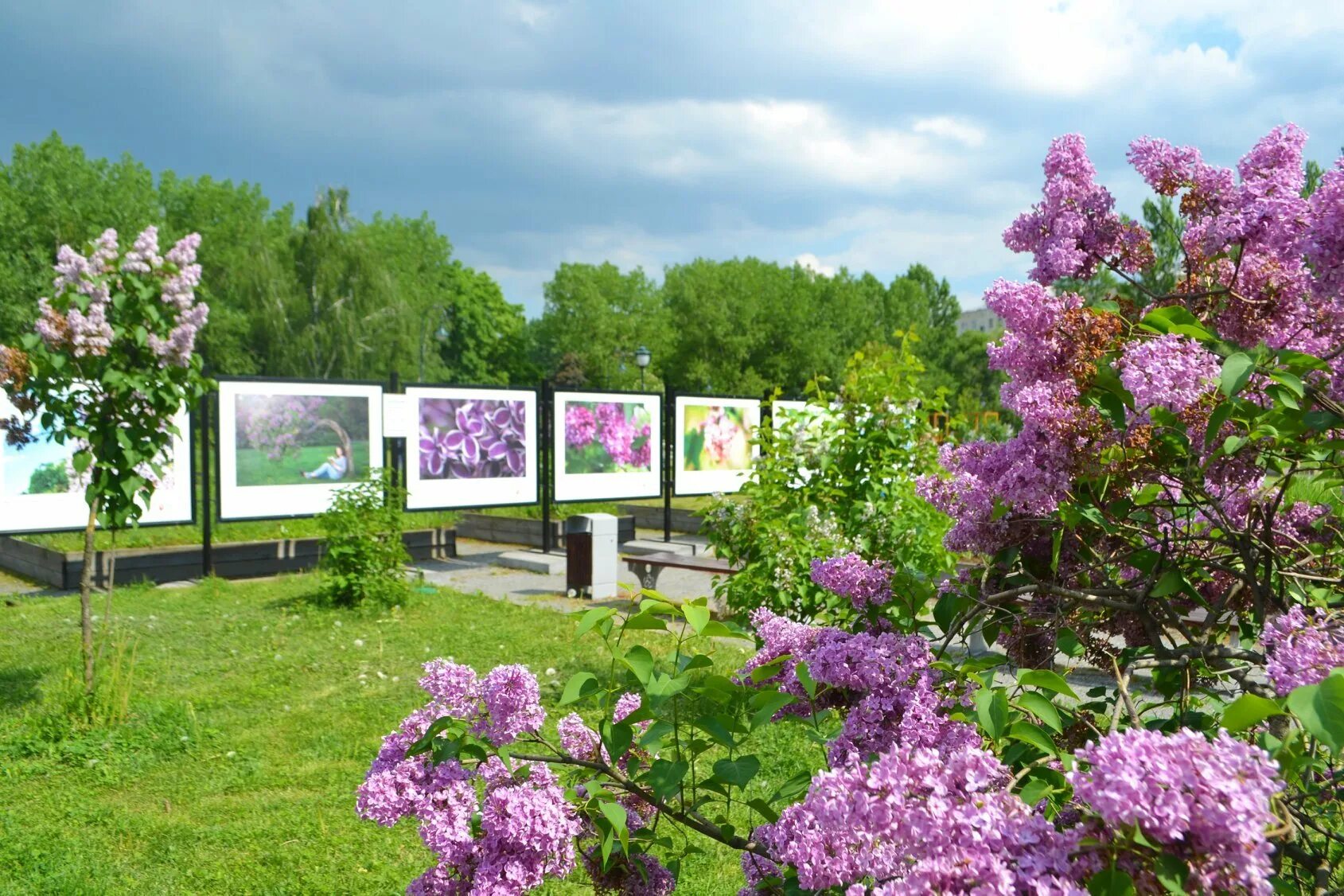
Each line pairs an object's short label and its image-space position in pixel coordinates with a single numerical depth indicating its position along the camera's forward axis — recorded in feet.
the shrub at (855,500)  18.74
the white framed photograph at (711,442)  49.21
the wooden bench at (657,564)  32.14
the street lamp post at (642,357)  77.77
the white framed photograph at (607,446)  44.52
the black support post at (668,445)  48.06
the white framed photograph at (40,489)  31.42
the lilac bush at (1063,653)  3.45
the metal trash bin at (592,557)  33.65
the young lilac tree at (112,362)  18.62
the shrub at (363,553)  29.78
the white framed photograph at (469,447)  40.42
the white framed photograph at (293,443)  35.73
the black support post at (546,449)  43.60
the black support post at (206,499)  34.50
